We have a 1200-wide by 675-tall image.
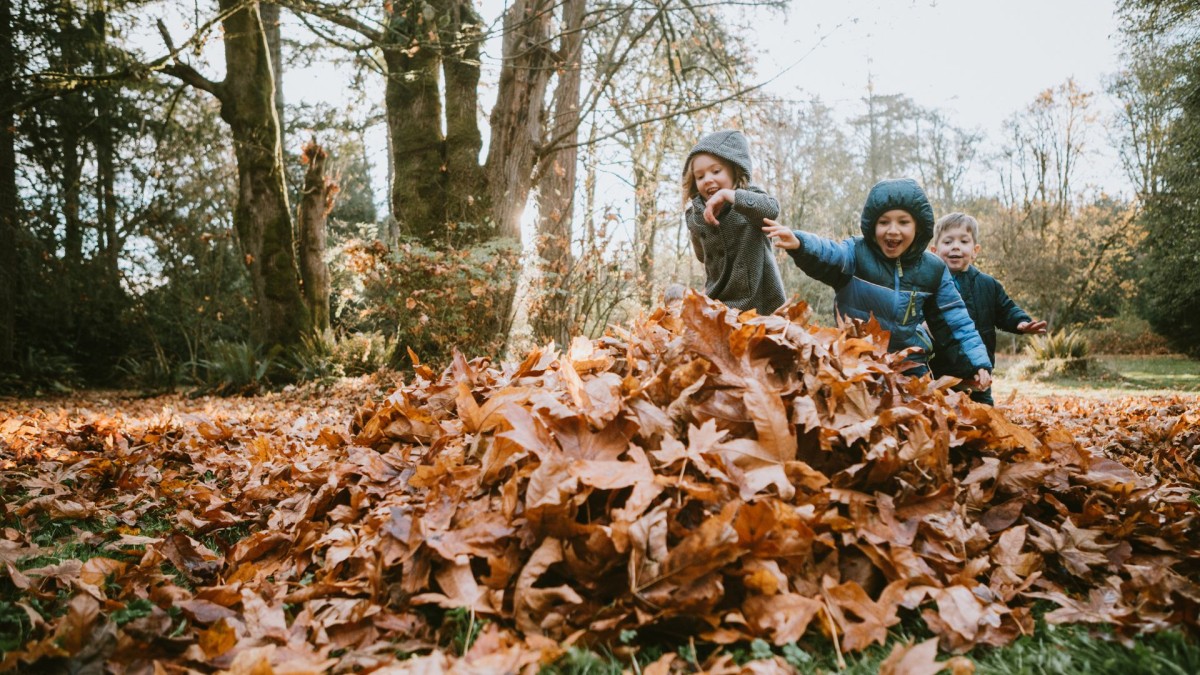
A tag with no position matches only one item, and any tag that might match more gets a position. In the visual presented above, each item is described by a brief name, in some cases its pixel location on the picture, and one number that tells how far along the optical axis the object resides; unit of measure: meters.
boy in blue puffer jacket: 3.14
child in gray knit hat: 3.26
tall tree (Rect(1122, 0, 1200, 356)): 12.59
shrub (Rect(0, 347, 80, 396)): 8.45
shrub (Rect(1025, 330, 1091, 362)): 11.41
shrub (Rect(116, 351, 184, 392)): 8.93
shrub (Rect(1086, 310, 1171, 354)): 19.28
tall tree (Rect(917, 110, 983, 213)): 25.56
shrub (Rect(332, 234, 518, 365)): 6.20
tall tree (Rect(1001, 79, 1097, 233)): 17.00
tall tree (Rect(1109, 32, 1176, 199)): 13.55
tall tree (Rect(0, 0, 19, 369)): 8.60
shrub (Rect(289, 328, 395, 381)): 7.87
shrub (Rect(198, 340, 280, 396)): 7.89
